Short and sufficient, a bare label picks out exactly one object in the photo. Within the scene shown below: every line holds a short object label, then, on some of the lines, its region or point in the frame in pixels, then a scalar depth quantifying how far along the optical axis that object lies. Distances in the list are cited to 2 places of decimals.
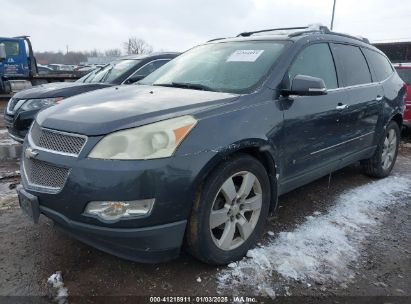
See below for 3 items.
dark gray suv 2.33
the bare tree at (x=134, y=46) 58.39
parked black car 5.43
